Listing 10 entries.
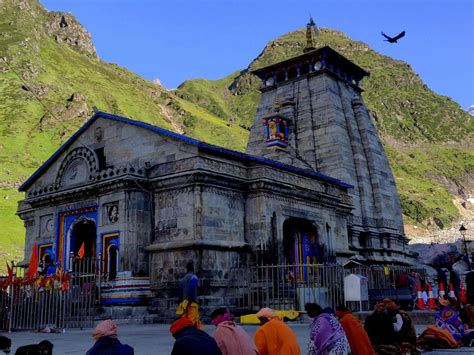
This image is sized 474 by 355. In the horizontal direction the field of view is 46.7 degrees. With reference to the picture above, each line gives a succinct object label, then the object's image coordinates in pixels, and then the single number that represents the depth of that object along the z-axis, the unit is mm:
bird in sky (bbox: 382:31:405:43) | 23125
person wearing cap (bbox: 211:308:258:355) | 6645
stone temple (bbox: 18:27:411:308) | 19531
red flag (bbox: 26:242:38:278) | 19266
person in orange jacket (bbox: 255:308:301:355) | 7527
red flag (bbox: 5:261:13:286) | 17516
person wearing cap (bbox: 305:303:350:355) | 8062
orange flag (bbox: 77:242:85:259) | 21219
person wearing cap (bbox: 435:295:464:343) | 11250
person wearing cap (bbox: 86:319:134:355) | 6012
